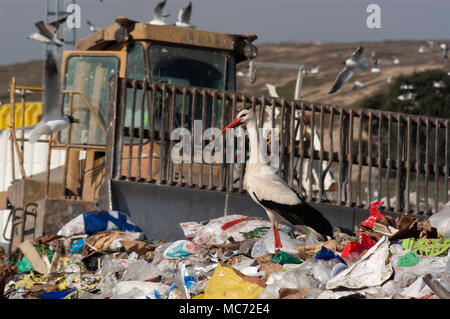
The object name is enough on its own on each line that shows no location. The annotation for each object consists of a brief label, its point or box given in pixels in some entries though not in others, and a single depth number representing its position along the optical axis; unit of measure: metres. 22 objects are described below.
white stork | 15.13
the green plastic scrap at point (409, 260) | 11.76
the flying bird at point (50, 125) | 22.42
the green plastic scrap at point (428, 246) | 12.55
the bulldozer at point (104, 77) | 23.77
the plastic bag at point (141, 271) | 14.09
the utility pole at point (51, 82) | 24.27
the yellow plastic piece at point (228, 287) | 11.11
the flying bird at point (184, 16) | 34.06
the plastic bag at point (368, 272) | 11.09
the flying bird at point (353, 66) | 24.42
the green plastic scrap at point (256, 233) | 17.61
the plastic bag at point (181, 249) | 15.23
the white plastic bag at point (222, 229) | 17.48
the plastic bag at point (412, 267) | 11.31
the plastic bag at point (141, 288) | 12.52
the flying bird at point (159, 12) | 30.79
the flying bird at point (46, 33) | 31.03
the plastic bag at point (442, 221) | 13.94
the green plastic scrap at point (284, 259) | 13.28
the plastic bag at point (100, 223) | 18.77
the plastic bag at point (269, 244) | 15.05
